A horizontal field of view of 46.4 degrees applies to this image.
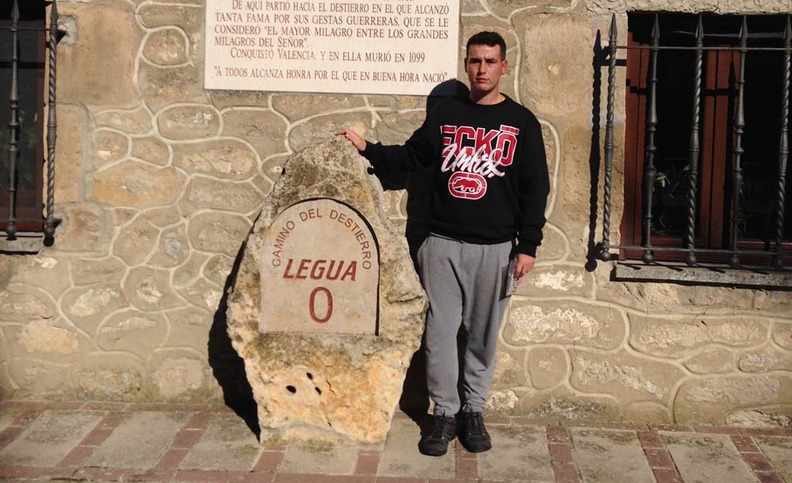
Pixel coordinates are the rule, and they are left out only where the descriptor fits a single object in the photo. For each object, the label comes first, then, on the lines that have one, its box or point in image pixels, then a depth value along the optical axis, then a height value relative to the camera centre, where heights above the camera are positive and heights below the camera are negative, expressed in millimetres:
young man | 4473 +18
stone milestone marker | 4438 -384
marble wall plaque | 4922 +954
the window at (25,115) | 5152 +571
